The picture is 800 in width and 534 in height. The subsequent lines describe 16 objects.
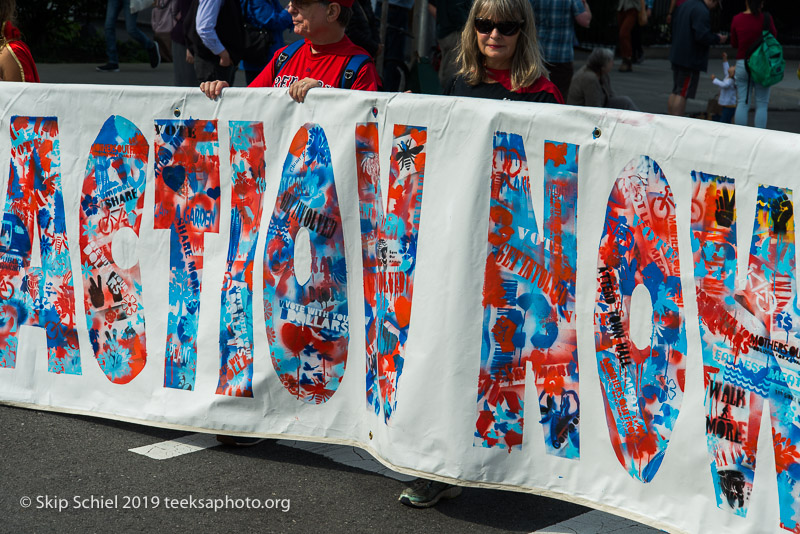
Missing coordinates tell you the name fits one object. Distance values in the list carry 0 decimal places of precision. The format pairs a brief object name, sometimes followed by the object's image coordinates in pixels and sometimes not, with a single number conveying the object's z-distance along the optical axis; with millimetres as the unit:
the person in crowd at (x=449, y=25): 10008
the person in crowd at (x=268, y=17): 7875
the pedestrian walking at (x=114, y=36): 13680
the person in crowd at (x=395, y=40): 10992
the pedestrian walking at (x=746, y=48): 11023
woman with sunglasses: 4293
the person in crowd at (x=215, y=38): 7773
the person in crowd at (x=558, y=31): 9047
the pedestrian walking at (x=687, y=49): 11531
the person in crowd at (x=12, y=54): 5324
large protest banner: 3176
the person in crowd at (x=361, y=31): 8203
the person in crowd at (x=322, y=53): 4535
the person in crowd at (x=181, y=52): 8245
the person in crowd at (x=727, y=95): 12219
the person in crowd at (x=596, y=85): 9477
